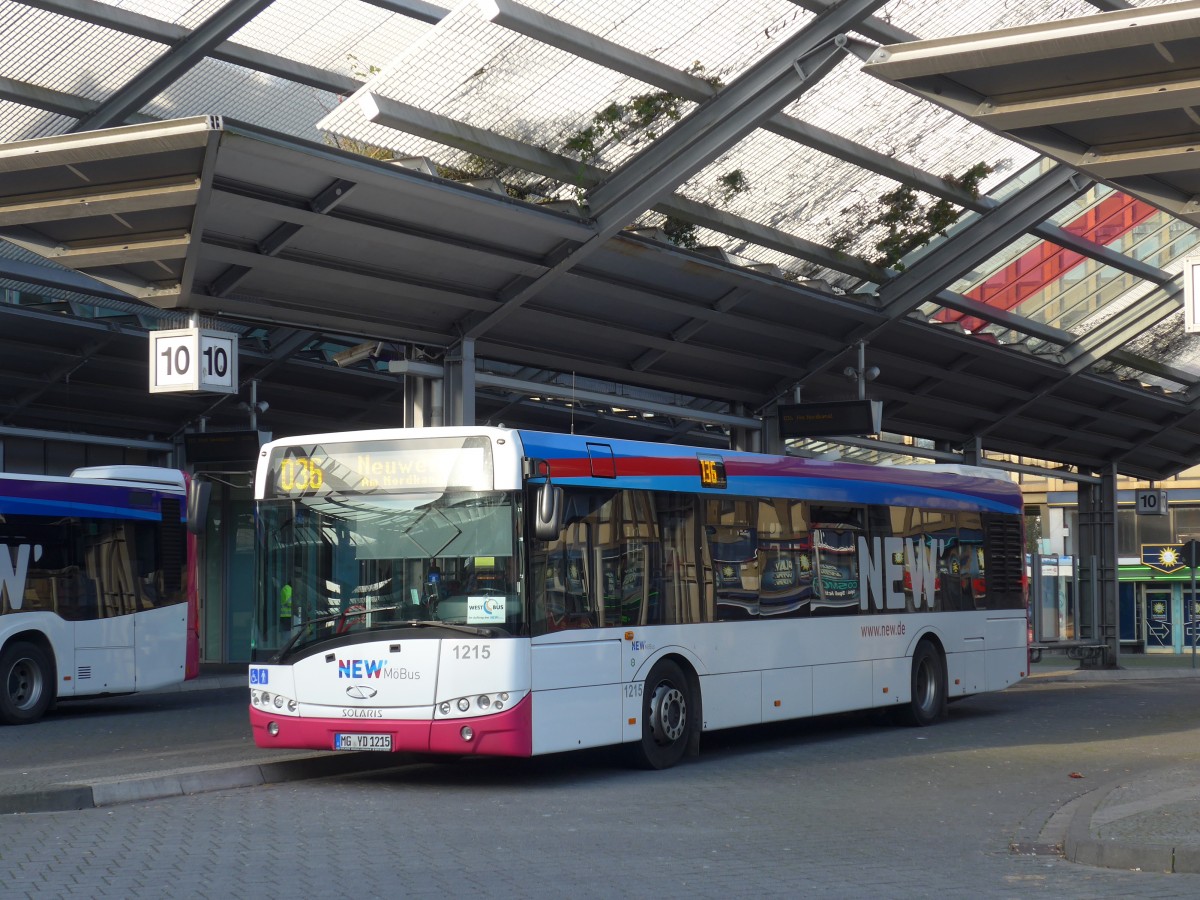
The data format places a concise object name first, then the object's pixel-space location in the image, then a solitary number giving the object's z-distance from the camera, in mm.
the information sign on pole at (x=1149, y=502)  34875
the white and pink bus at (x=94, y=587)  17812
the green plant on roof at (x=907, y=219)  19406
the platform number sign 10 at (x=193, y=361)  15406
